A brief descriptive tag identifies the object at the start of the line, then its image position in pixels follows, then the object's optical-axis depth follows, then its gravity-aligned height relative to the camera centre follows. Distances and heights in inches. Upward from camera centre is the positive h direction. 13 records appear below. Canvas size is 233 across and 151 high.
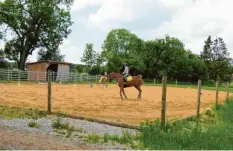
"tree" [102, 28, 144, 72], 2987.2 +295.0
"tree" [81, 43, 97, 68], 3243.4 +197.5
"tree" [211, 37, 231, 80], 3508.9 +222.5
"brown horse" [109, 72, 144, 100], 865.5 -4.5
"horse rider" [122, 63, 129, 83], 869.6 +14.2
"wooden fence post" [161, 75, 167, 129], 386.6 -21.2
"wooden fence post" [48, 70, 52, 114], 481.5 -19.2
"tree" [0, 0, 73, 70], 2023.9 +268.2
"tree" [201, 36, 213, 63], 4030.5 +316.8
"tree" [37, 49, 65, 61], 2349.9 +145.0
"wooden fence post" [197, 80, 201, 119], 527.7 -22.9
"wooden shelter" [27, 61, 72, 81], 1669.5 +41.9
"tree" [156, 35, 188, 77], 3004.4 +211.7
